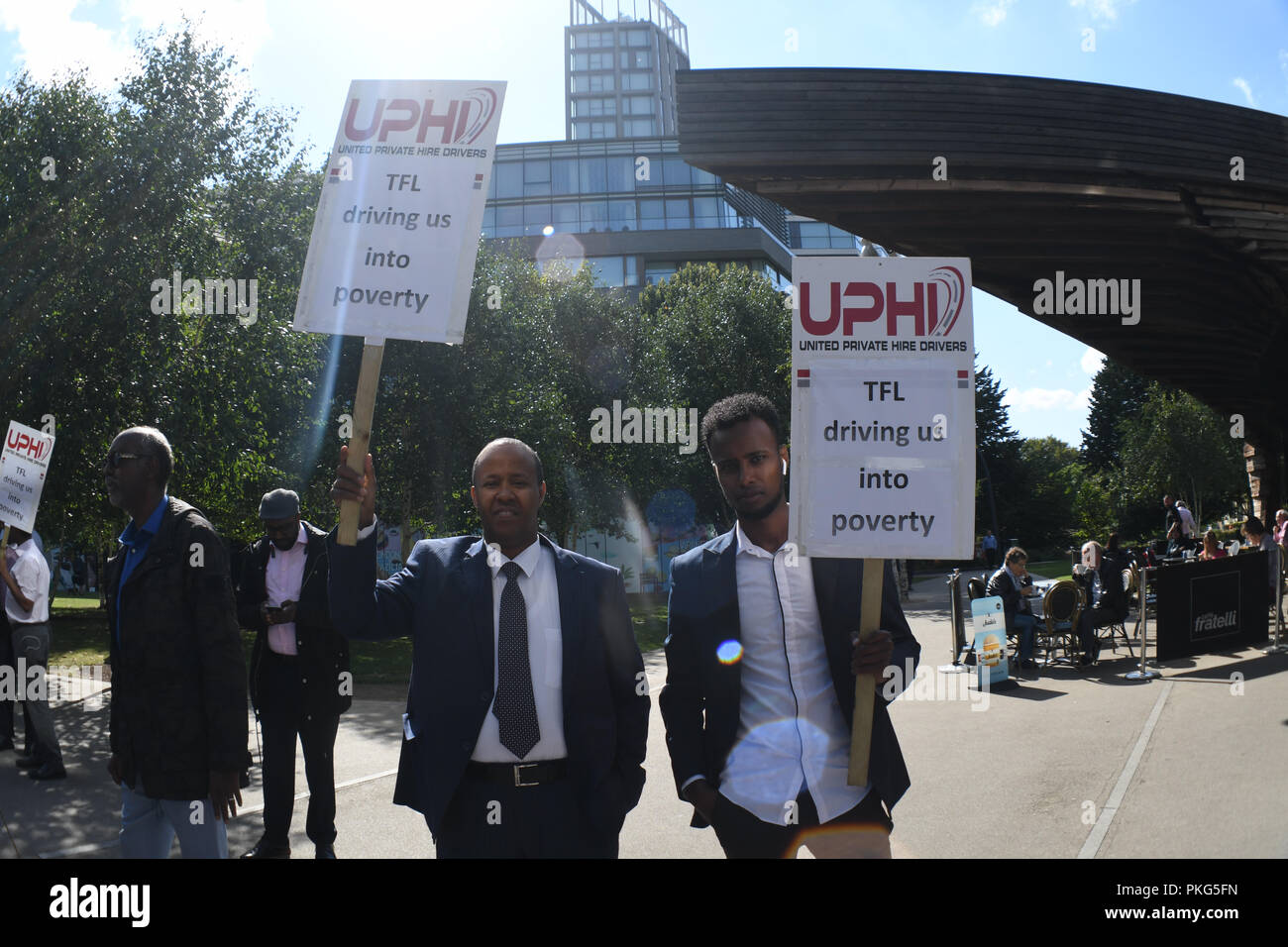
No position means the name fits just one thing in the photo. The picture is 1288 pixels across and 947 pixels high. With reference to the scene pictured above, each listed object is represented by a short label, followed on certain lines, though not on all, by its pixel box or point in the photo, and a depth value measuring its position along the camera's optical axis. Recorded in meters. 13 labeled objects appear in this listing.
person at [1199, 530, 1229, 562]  16.79
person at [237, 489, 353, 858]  5.64
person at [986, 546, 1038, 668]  13.99
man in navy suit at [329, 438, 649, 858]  2.96
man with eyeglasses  3.64
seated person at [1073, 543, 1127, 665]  13.74
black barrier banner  13.51
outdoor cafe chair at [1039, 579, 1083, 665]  13.81
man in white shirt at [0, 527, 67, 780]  7.74
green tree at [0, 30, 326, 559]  12.46
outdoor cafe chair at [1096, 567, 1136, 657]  18.78
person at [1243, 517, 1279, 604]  17.22
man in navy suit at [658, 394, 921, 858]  3.03
